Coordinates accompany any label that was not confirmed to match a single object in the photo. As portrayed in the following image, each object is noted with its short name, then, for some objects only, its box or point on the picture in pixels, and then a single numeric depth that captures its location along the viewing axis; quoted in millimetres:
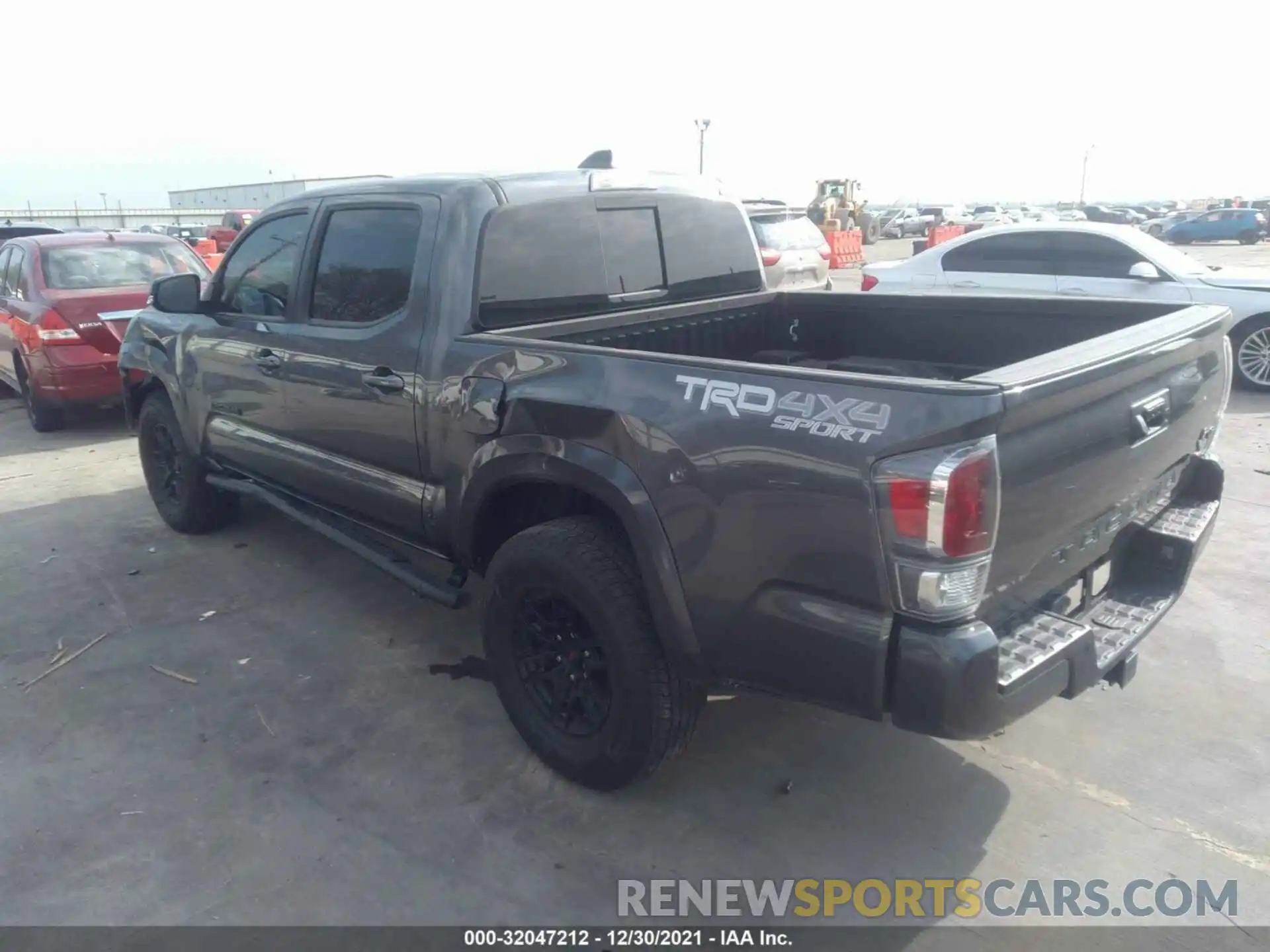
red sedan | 8094
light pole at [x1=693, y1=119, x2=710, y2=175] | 29406
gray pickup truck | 2283
